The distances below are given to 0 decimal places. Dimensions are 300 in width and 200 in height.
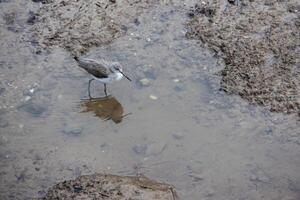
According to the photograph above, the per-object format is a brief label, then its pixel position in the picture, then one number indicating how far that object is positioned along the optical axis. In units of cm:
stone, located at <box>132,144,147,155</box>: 792
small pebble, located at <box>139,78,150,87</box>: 887
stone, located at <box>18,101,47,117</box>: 848
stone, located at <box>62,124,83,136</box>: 819
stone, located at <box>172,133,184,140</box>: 811
